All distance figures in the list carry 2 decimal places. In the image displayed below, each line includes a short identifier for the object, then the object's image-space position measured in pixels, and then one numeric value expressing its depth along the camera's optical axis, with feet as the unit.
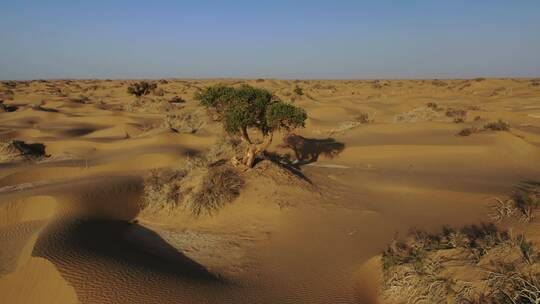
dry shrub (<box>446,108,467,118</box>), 68.28
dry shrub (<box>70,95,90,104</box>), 104.90
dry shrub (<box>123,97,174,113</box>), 85.56
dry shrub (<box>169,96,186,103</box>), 99.07
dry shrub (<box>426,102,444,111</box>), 76.28
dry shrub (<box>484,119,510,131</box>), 47.65
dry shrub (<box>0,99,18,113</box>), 81.00
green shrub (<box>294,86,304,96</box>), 110.32
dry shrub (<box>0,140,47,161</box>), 44.04
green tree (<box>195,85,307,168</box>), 28.66
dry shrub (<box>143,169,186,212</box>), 25.64
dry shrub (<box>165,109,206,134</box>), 61.57
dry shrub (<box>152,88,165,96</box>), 115.51
